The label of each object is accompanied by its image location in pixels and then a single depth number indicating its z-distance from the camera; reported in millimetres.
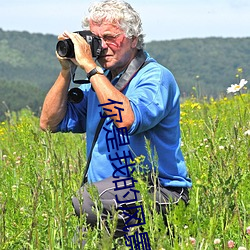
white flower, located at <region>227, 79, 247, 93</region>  10598
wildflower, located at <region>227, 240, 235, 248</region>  5426
